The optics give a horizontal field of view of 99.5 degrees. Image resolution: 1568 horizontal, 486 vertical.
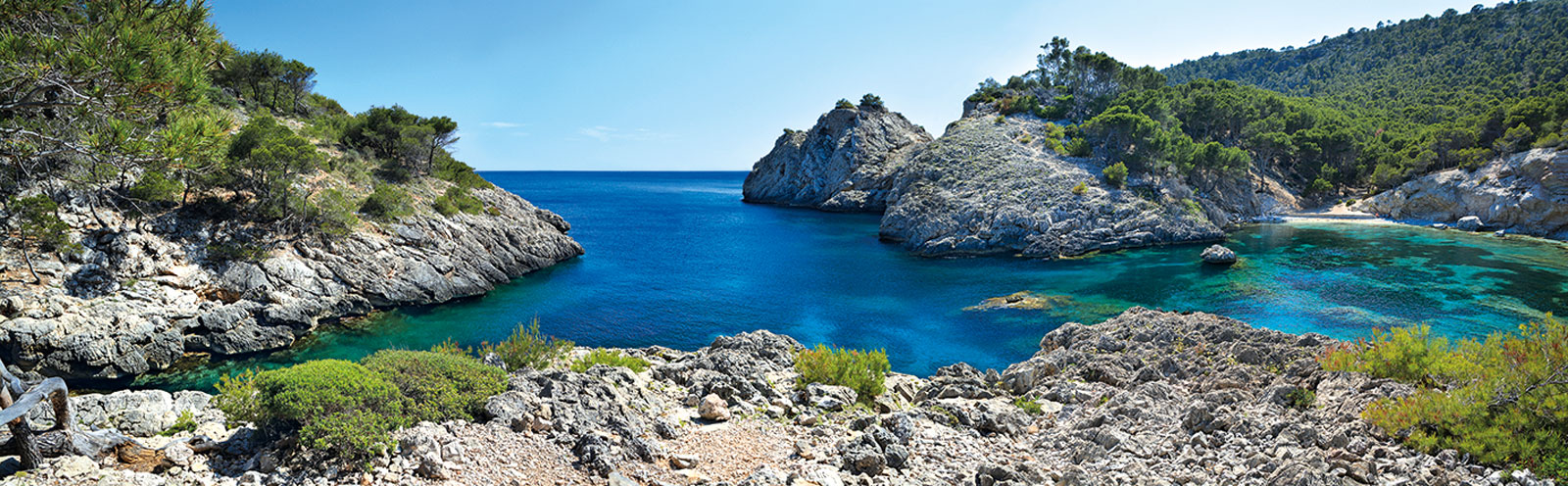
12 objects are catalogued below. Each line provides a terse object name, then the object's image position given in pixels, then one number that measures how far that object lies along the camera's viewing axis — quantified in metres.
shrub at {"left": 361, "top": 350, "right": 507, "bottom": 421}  12.06
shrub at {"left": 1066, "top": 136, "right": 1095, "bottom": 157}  73.44
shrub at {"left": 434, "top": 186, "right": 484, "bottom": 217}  45.72
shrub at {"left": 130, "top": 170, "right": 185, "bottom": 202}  30.12
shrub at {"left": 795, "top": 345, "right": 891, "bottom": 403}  16.94
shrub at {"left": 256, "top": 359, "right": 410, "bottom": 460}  10.16
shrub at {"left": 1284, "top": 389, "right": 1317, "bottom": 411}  14.25
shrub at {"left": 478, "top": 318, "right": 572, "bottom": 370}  16.28
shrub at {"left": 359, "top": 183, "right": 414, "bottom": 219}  40.62
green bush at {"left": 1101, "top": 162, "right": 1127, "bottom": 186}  65.81
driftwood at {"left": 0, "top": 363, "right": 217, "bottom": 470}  8.37
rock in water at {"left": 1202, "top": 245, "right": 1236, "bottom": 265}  49.62
